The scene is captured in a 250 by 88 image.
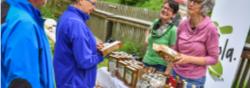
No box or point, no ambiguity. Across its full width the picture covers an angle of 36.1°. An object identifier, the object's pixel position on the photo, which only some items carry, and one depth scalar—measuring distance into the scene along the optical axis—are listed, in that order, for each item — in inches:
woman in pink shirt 129.7
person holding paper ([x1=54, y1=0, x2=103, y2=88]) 116.3
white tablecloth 165.5
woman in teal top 146.6
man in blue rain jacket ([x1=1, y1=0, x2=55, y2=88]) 72.3
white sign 175.0
